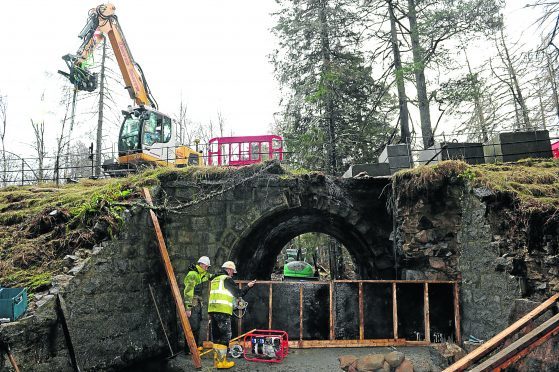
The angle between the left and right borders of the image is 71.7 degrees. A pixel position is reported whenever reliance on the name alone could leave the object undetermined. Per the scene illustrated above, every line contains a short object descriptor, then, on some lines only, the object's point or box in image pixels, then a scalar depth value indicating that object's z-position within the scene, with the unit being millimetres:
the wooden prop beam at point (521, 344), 2947
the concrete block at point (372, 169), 10711
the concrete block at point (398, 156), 10977
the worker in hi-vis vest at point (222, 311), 7102
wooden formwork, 8523
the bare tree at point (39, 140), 23773
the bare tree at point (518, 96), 15291
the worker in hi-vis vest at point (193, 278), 7414
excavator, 12938
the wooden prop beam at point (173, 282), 7345
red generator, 7734
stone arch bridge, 9930
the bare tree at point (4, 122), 24672
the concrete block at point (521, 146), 9094
